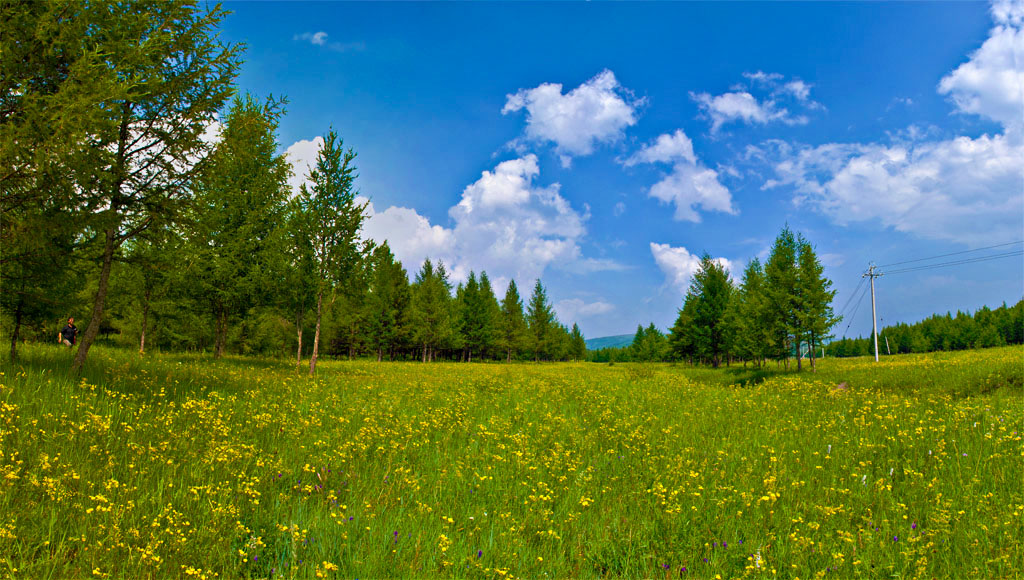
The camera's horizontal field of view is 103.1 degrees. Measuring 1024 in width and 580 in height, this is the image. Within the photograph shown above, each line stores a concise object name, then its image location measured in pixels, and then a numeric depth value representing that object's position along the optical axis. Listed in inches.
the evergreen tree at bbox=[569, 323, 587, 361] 3549.7
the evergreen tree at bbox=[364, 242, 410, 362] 1888.5
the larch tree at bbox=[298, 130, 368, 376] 780.0
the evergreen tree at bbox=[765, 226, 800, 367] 1202.0
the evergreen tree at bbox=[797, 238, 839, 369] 1162.6
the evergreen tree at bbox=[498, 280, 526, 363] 2442.2
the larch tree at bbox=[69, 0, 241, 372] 323.6
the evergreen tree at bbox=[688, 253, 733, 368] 1582.2
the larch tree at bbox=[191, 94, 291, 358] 771.4
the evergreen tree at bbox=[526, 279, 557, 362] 2600.9
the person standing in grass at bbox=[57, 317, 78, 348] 664.7
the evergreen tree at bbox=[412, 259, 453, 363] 1915.6
